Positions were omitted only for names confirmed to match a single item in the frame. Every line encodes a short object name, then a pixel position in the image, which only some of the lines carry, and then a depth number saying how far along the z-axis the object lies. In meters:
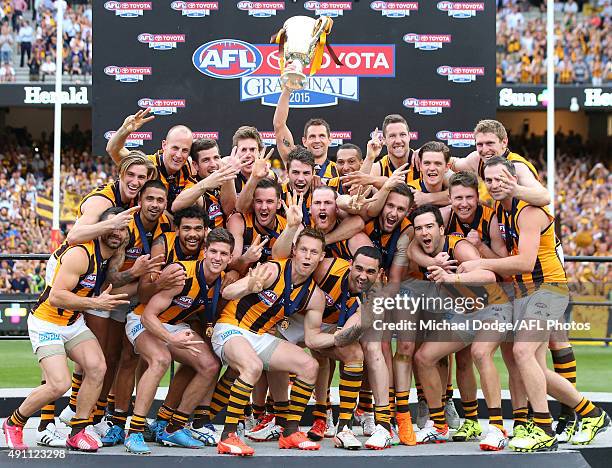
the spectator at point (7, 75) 20.11
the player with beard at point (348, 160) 7.56
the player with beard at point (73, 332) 6.35
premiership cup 7.40
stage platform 6.11
